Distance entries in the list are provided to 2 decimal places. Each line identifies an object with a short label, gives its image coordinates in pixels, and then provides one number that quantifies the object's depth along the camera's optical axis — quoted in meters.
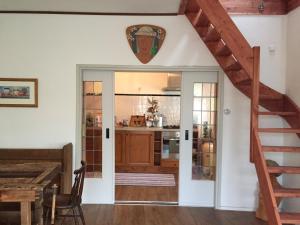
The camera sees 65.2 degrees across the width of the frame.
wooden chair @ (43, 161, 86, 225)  2.47
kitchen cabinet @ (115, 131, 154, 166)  5.25
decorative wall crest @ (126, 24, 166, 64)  3.34
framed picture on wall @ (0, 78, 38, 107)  3.33
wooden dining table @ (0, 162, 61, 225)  1.90
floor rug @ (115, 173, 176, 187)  4.50
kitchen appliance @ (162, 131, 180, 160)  5.35
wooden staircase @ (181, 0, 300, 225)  2.14
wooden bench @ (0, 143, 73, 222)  3.18
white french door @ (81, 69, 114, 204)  3.50
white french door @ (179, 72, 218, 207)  3.50
